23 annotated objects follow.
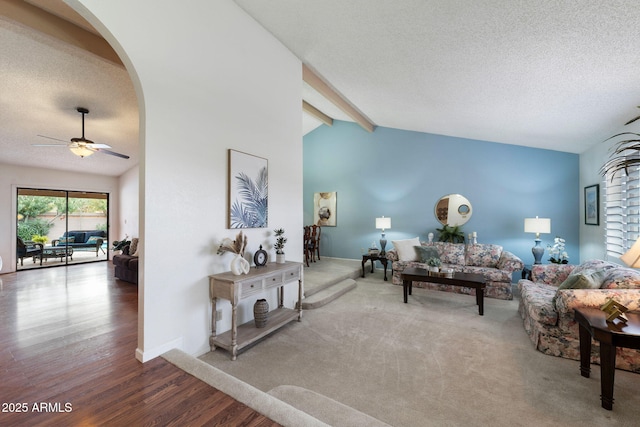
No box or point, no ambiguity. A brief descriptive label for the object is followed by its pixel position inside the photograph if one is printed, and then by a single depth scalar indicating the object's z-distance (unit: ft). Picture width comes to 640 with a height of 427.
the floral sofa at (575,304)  7.53
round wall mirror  19.06
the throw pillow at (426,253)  17.25
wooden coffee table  12.08
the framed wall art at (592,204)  13.55
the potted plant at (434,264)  14.54
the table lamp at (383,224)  20.34
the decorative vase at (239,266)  8.48
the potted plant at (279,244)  10.93
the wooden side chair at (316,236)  22.85
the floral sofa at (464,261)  14.61
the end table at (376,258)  19.16
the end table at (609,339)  5.83
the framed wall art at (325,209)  24.85
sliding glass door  20.89
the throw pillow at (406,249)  17.98
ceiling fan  12.61
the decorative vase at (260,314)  9.48
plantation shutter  10.58
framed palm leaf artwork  9.40
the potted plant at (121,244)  20.03
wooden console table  8.05
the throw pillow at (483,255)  16.30
